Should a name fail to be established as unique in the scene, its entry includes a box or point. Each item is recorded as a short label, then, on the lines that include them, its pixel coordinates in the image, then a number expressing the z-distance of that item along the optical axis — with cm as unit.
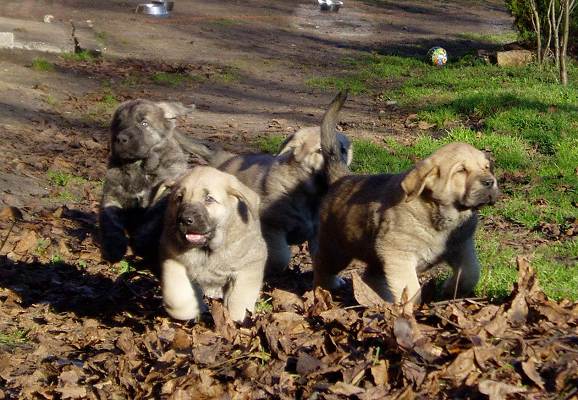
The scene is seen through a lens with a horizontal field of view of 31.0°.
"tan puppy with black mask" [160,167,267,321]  593
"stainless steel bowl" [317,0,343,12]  2856
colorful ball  1903
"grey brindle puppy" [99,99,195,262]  668
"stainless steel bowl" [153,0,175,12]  2569
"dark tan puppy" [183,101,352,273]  778
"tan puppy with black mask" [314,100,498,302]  611
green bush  1811
